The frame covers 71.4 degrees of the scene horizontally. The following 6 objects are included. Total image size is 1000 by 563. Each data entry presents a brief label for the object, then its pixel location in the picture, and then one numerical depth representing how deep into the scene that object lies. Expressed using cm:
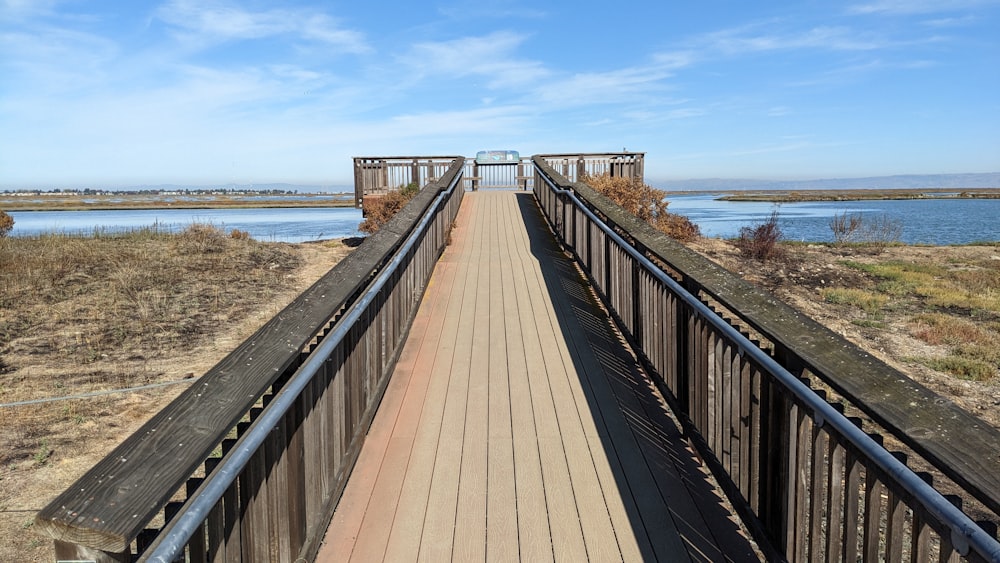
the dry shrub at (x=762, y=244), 1988
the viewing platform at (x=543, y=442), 181
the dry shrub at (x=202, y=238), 1708
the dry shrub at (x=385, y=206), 2002
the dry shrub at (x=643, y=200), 1811
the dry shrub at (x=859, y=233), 2716
